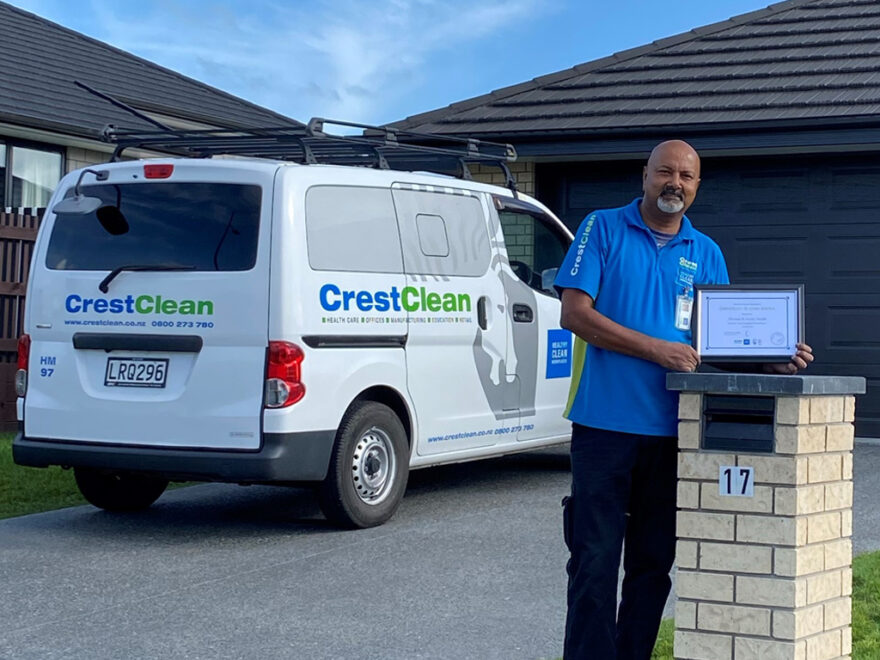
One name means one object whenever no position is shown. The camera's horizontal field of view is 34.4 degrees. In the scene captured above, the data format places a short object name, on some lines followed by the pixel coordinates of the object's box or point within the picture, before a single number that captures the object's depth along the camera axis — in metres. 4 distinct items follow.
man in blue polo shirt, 4.43
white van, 7.62
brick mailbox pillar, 4.04
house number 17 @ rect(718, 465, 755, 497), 4.09
